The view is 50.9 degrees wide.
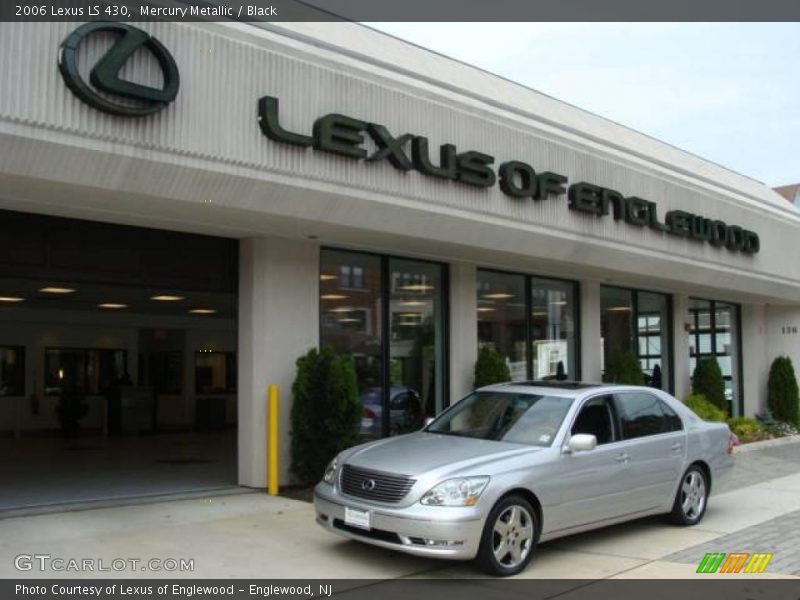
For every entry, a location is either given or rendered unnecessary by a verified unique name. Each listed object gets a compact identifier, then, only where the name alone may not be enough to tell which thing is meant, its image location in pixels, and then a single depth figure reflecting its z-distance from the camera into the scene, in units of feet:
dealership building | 26.43
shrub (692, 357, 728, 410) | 62.69
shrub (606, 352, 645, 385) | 53.62
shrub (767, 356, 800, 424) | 68.13
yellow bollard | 34.09
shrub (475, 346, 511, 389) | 43.70
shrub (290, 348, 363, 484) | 34.01
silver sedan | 21.91
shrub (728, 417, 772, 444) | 58.34
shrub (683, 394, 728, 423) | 56.80
